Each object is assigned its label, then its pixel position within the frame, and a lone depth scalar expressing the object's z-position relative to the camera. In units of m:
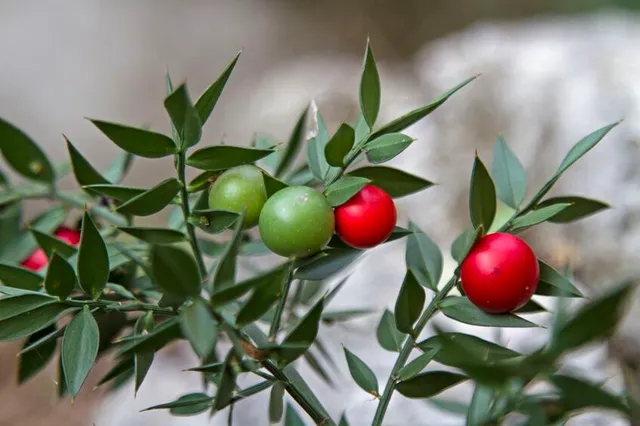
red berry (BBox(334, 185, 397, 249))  0.27
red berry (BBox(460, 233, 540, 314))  0.26
